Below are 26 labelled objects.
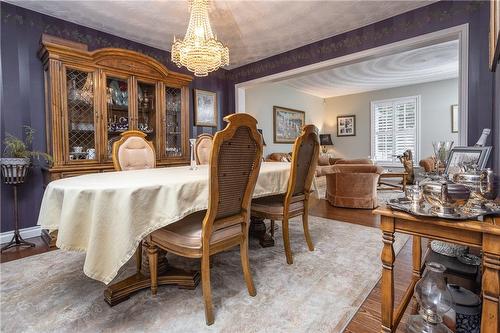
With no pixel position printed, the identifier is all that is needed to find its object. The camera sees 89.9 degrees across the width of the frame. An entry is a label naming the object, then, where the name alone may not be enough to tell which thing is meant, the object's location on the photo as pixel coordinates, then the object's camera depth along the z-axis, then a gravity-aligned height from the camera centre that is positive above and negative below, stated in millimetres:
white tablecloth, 1204 -273
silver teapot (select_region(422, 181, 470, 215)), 880 -149
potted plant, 2445 +89
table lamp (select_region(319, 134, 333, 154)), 7918 +512
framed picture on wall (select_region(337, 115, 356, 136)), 7711 +967
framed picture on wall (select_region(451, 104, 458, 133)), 6141 +906
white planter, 2418 -58
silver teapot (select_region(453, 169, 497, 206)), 1028 -131
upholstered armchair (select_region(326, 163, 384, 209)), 3738 -433
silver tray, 846 -203
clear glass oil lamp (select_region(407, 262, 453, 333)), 938 -547
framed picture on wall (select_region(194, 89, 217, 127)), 4453 +923
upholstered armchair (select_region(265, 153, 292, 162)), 5054 +3
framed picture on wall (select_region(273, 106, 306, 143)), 6301 +903
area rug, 1325 -870
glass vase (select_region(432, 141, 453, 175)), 1487 +18
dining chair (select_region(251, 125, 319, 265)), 1972 -309
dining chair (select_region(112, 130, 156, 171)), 2341 +63
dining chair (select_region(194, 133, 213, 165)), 3020 +115
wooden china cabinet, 2688 +709
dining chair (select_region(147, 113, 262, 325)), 1314 -313
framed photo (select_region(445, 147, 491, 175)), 1400 -15
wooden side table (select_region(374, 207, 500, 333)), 766 -290
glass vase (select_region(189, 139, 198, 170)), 2184 -23
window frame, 6661 +880
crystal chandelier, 2331 +1099
